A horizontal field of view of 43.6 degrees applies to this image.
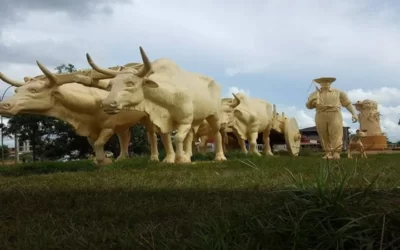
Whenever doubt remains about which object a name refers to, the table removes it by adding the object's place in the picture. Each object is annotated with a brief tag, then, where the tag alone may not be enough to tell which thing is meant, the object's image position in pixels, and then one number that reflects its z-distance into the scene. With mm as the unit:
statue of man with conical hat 13023
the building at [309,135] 38544
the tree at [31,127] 23625
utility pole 22859
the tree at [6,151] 40397
